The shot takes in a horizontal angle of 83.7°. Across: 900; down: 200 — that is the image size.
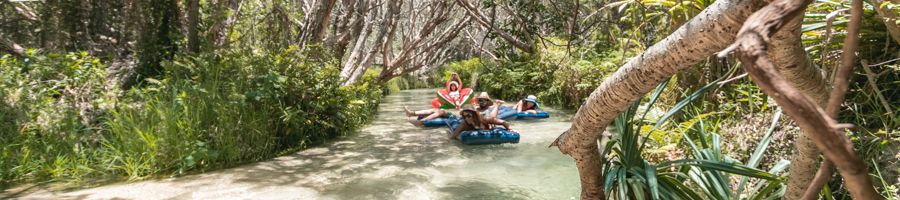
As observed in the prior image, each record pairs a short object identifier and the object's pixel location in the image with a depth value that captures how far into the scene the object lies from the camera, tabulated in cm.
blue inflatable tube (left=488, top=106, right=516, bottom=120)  1040
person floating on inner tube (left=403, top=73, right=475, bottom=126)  967
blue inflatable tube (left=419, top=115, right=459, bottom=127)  936
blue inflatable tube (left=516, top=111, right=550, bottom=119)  1048
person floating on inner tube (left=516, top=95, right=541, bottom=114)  1086
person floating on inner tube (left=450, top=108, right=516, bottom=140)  786
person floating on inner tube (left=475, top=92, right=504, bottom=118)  961
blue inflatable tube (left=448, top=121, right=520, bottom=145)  735
